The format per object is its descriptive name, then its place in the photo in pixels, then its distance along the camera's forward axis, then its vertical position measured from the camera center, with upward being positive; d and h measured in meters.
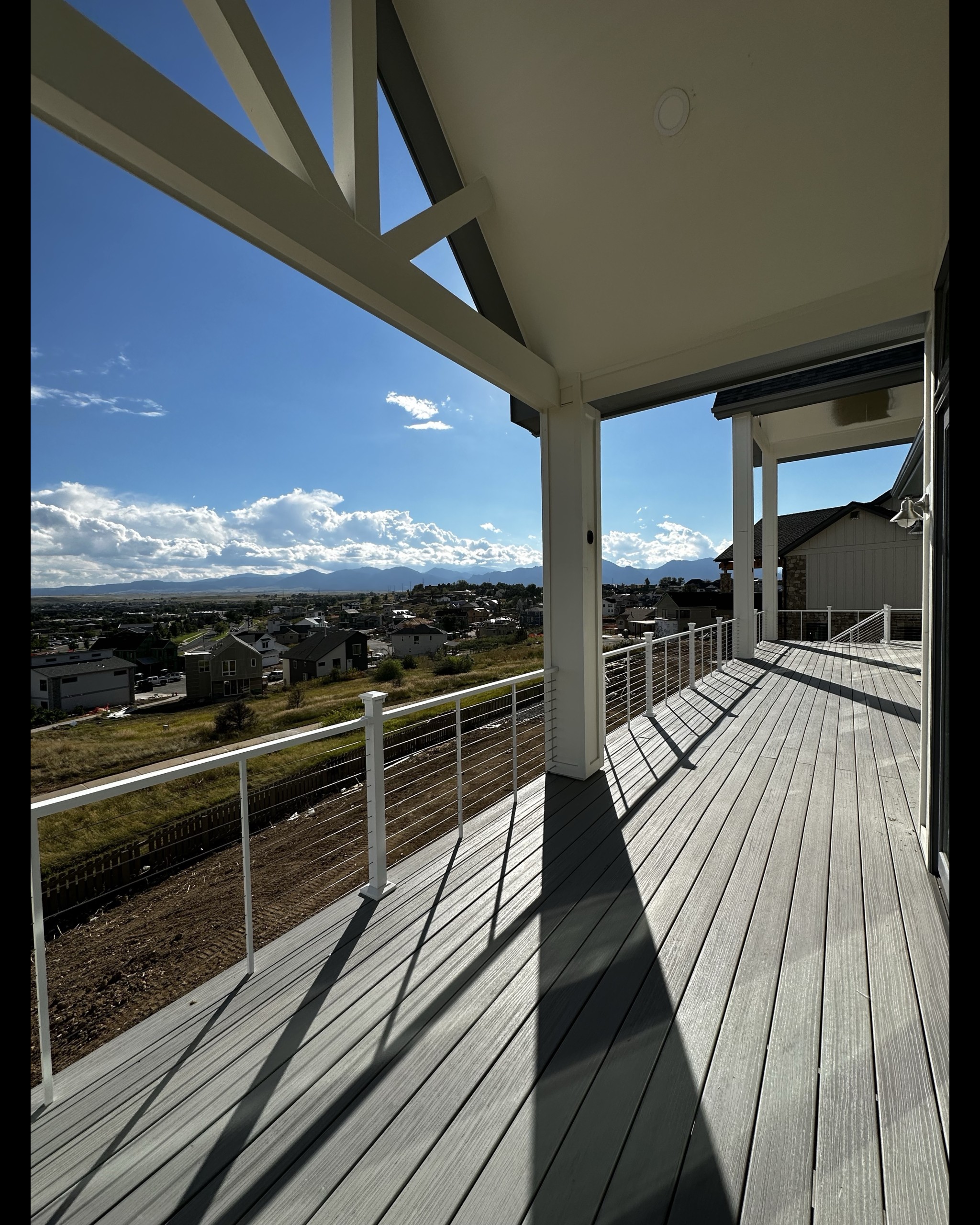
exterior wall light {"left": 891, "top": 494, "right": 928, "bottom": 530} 2.54 +0.50
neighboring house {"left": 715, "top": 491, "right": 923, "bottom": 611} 11.23 +1.16
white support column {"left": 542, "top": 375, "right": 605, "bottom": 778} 3.44 +0.28
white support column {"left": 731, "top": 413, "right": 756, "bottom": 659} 7.48 +1.28
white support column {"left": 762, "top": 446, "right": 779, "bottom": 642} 8.77 +1.45
